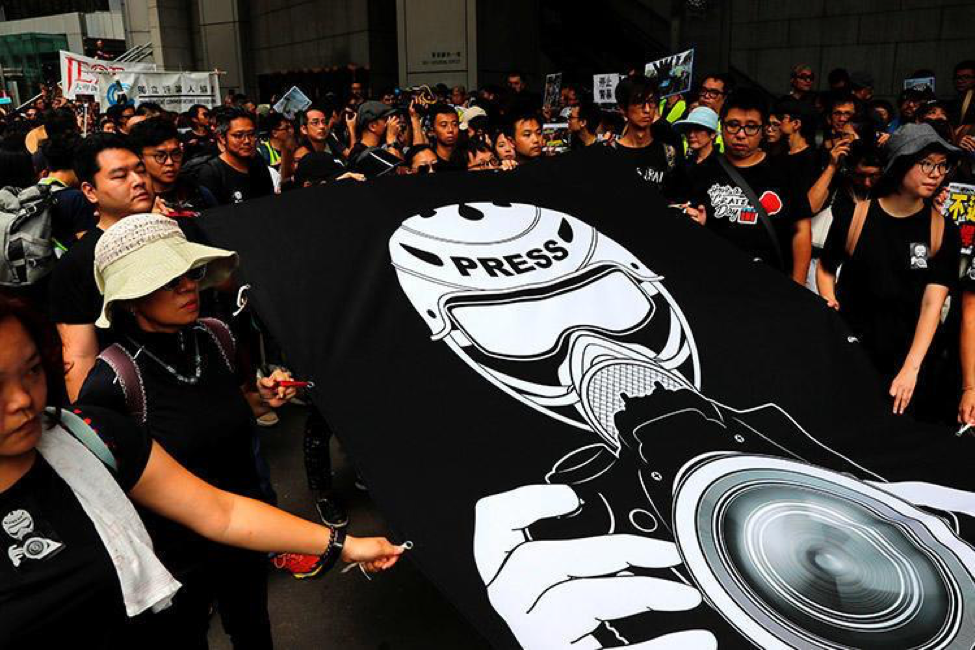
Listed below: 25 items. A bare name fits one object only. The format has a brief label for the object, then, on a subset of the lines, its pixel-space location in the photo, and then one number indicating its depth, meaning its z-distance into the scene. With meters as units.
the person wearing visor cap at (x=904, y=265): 3.02
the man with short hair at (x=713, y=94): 6.75
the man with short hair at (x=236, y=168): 4.83
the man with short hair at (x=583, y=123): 7.47
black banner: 1.83
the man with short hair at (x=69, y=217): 4.02
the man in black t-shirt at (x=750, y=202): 3.74
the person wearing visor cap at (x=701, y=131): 4.30
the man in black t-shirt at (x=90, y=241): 2.49
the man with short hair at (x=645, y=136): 4.21
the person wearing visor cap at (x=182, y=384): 1.85
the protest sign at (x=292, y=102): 8.59
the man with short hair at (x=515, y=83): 12.67
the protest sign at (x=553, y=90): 10.62
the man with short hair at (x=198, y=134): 6.89
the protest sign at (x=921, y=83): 8.15
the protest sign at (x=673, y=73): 7.27
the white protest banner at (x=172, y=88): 11.24
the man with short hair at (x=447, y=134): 5.62
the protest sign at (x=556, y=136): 7.53
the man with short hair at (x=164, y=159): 3.65
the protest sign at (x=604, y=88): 9.16
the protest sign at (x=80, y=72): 10.68
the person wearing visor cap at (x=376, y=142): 5.38
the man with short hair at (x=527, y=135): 4.98
